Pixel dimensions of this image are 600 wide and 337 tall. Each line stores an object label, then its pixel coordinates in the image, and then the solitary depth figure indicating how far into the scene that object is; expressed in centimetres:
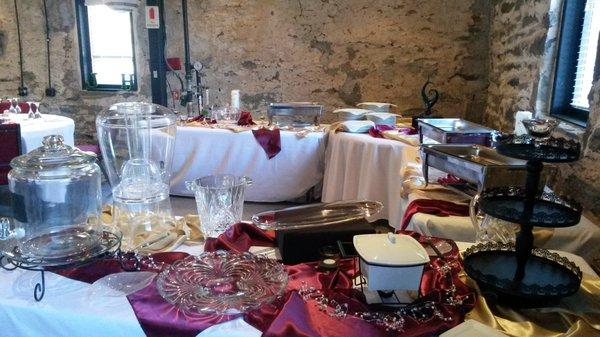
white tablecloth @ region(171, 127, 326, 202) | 296
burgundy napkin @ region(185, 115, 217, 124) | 315
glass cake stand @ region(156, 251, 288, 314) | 75
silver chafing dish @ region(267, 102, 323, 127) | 312
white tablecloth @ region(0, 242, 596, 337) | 72
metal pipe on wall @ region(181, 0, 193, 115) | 369
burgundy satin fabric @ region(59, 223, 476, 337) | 70
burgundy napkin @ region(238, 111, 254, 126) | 313
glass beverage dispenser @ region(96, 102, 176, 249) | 103
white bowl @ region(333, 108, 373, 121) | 303
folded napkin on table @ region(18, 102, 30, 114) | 353
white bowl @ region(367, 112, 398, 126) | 288
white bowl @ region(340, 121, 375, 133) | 277
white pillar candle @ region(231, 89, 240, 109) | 331
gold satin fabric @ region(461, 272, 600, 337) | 71
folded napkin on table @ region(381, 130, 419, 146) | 241
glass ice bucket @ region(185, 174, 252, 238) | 105
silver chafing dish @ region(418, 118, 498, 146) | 180
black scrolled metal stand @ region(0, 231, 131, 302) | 79
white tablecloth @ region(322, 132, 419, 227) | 235
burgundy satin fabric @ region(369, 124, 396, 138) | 267
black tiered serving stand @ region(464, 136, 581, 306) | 75
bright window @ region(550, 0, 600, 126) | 182
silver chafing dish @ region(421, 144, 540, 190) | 127
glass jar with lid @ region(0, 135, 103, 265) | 88
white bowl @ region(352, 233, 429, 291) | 73
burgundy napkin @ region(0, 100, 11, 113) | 339
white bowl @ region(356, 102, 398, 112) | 321
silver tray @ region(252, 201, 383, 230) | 103
